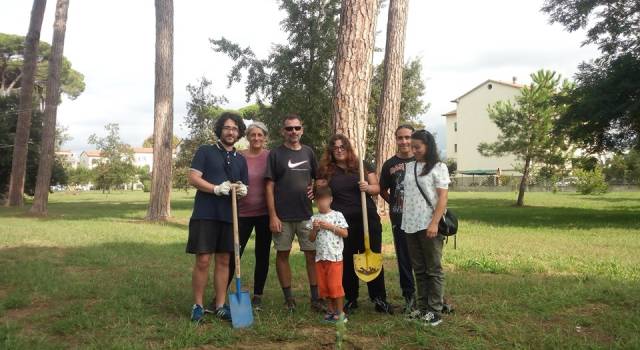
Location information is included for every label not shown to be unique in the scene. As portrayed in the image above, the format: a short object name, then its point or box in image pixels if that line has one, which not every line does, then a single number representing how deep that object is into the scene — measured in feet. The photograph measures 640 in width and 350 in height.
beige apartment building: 192.24
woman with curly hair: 15.20
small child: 14.16
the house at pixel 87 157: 442.30
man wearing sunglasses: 15.19
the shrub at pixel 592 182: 109.70
